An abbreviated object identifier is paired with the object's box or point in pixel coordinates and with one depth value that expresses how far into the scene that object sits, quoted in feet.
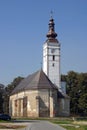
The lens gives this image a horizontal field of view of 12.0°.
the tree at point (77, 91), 339.16
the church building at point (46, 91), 273.95
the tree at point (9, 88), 381.60
